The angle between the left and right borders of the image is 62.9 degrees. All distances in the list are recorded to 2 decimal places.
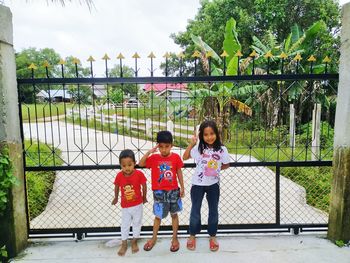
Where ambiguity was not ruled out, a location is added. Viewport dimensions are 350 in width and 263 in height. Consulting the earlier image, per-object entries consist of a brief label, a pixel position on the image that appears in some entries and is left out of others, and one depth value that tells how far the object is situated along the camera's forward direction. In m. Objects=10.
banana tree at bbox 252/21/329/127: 9.80
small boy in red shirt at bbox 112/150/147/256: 2.86
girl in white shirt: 2.88
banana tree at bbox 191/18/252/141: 7.33
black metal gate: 3.07
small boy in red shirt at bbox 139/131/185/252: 2.88
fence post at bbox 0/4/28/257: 2.70
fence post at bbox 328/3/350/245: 2.83
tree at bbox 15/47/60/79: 54.09
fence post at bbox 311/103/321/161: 7.42
